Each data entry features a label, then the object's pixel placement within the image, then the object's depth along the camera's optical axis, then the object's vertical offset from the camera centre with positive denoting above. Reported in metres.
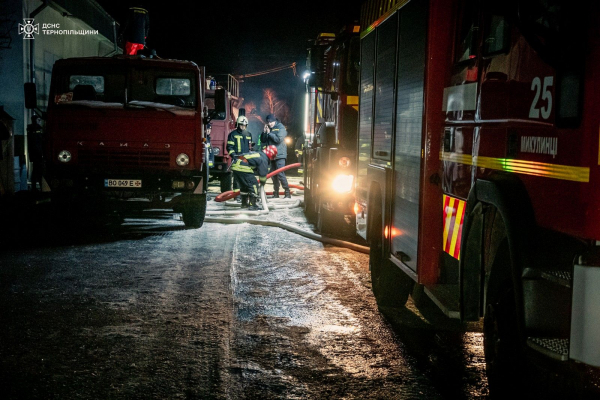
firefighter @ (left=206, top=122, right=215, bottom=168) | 16.91 -0.58
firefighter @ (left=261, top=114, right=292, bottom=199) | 15.73 -0.17
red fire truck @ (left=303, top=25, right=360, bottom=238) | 9.60 +0.06
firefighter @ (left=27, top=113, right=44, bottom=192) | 14.41 -0.41
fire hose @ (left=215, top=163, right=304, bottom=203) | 14.07 -1.24
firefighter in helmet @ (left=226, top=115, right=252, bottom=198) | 14.46 -0.17
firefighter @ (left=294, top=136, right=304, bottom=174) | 14.67 -0.26
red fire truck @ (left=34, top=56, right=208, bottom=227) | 9.98 -0.17
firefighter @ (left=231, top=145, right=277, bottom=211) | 13.48 -0.71
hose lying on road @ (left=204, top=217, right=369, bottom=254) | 8.94 -1.40
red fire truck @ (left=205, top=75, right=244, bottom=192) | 17.00 -0.34
